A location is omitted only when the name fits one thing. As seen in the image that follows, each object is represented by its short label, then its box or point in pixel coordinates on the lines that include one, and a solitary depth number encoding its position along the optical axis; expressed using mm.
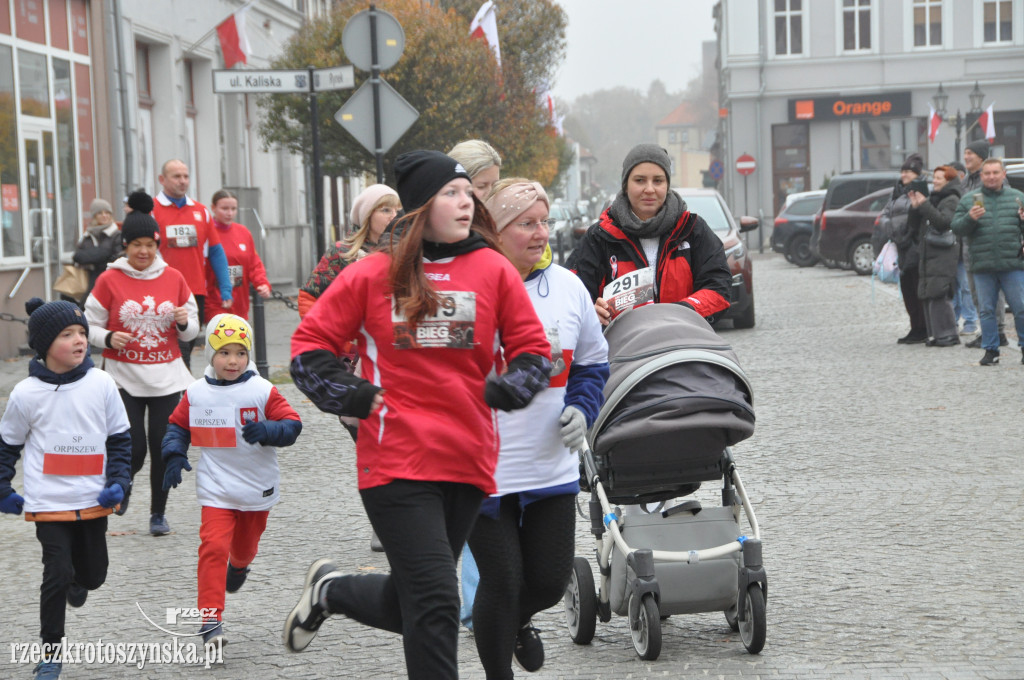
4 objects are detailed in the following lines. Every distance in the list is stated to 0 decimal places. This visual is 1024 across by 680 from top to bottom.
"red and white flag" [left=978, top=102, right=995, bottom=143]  42000
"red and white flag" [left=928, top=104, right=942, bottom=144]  43219
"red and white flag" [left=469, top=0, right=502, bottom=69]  30562
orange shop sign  50969
